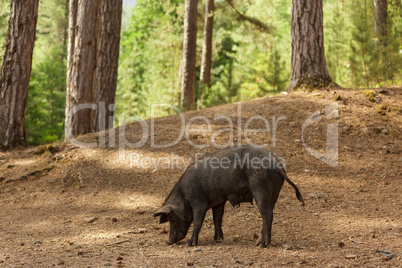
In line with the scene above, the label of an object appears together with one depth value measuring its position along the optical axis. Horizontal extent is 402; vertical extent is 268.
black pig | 5.43
